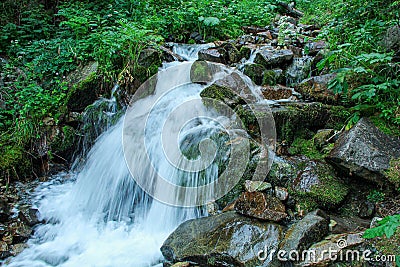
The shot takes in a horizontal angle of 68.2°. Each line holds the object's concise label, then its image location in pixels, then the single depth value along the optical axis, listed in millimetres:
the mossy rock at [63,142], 5277
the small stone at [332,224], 2920
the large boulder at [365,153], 3281
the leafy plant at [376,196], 3277
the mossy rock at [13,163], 4812
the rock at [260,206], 3188
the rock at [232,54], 6652
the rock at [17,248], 3584
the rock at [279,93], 5227
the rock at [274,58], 6230
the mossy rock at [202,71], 5879
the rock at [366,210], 3230
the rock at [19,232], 3773
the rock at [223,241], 2934
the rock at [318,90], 4727
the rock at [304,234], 2709
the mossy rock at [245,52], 6730
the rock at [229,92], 5051
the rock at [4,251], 3502
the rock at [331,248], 2535
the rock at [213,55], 6520
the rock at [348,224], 2902
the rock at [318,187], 3354
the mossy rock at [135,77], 5707
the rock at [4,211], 4011
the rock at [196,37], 7864
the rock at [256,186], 3502
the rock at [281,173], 3639
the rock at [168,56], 6523
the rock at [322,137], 4117
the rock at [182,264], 3076
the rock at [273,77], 5857
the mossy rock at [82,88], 5520
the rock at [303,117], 4402
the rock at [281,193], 3469
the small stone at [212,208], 3729
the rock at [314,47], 6422
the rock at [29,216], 4077
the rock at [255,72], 5941
